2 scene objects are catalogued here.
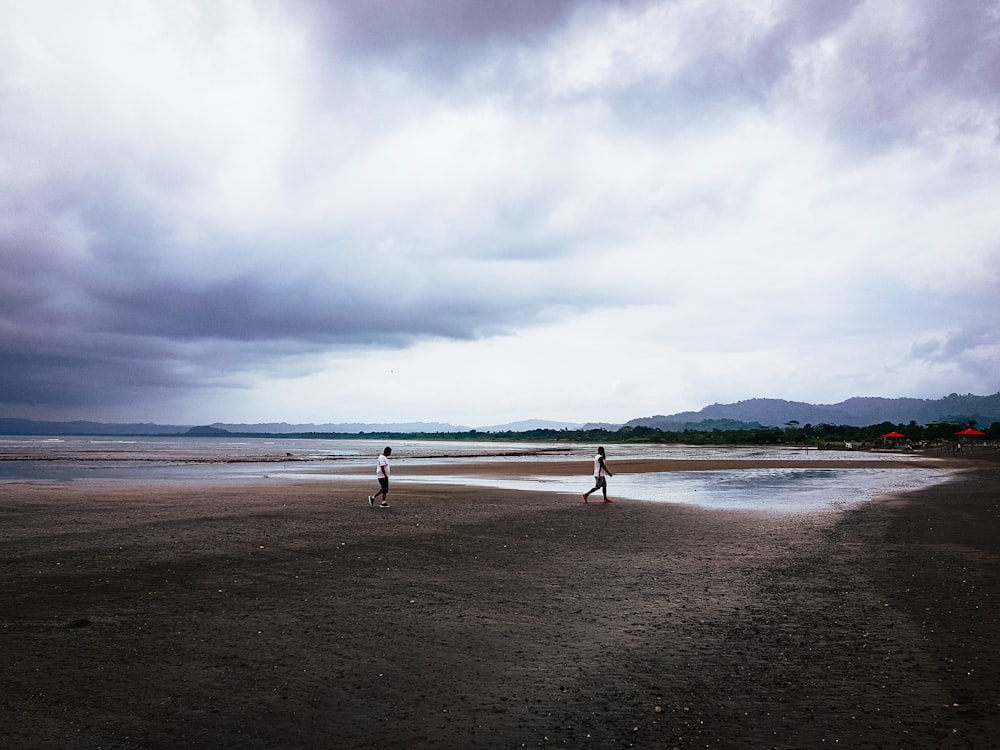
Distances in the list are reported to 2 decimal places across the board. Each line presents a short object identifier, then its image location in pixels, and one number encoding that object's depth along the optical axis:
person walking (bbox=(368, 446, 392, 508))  25.42
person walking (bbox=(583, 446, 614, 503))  26.41
